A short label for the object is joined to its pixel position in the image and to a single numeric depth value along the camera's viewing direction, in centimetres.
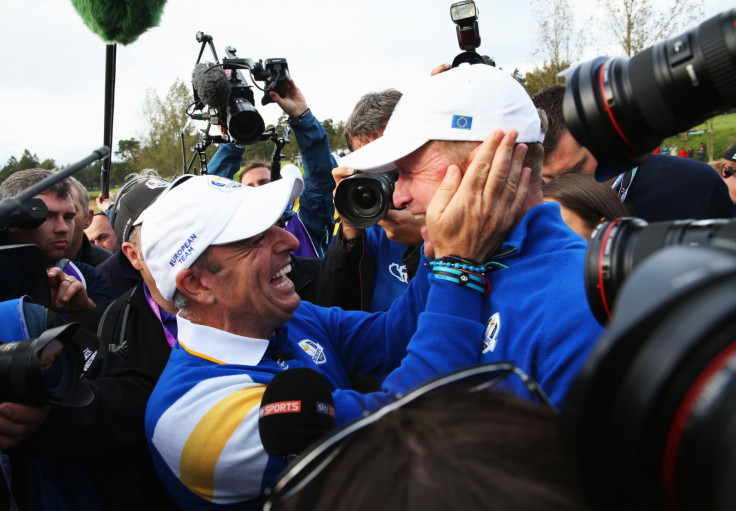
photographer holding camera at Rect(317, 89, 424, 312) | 290
